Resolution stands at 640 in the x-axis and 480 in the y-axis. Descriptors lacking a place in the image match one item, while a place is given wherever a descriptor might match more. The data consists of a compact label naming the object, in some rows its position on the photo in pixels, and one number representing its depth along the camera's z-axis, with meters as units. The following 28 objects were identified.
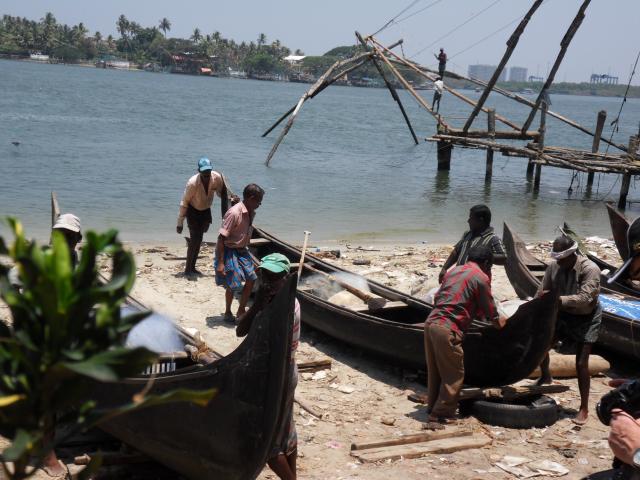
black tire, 6.12
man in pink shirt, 7.89
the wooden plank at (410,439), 5.62
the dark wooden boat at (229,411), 4.32
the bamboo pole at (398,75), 23.19
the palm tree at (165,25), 155.88
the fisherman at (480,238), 6.50
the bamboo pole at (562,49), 18.28
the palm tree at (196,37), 149.88
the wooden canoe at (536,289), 7.43
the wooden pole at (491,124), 22.56
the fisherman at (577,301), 5.96
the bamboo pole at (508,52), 17.97
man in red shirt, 5.72
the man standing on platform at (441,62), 24.56
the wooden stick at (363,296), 7.74
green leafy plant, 2.04
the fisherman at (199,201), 9.33
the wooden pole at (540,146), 20.56
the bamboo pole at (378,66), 23.94
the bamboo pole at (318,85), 22.85
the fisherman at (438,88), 24.05
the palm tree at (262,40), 155.88
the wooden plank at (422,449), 5.47
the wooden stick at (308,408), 6.23
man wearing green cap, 4.46
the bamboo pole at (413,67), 23.65
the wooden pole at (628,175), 19.59
